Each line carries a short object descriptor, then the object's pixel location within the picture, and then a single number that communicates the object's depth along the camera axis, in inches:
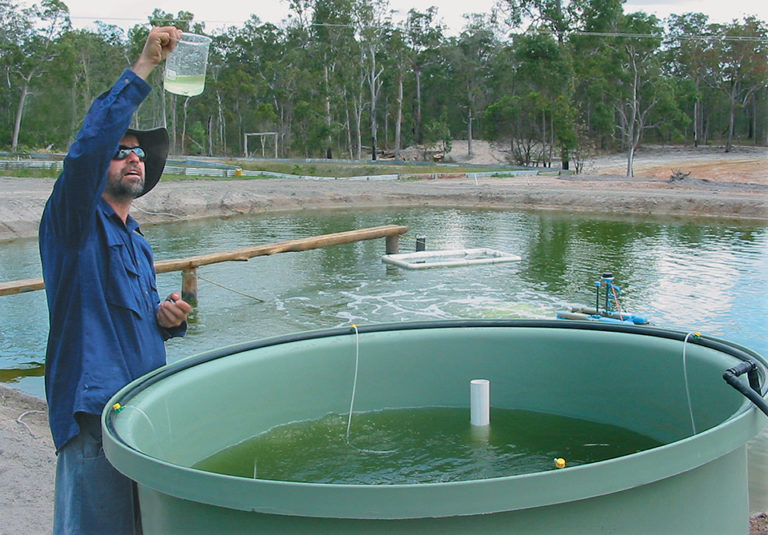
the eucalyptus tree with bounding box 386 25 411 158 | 2030.0
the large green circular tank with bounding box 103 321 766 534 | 70.7
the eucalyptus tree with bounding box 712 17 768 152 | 1691.7
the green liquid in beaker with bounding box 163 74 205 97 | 124.4
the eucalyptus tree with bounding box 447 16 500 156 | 2030.0
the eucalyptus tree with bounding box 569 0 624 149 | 1615.4
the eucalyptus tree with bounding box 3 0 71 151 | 1852.9
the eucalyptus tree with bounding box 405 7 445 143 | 2160.4
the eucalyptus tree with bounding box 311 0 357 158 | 2004.2
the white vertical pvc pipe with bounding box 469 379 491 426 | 123.0
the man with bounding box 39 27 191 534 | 87.4
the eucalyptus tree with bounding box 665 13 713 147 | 1736.1
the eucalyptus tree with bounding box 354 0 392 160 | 2004.2
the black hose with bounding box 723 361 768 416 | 84.9
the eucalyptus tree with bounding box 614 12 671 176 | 1317.7
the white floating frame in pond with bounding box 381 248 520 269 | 485.4
